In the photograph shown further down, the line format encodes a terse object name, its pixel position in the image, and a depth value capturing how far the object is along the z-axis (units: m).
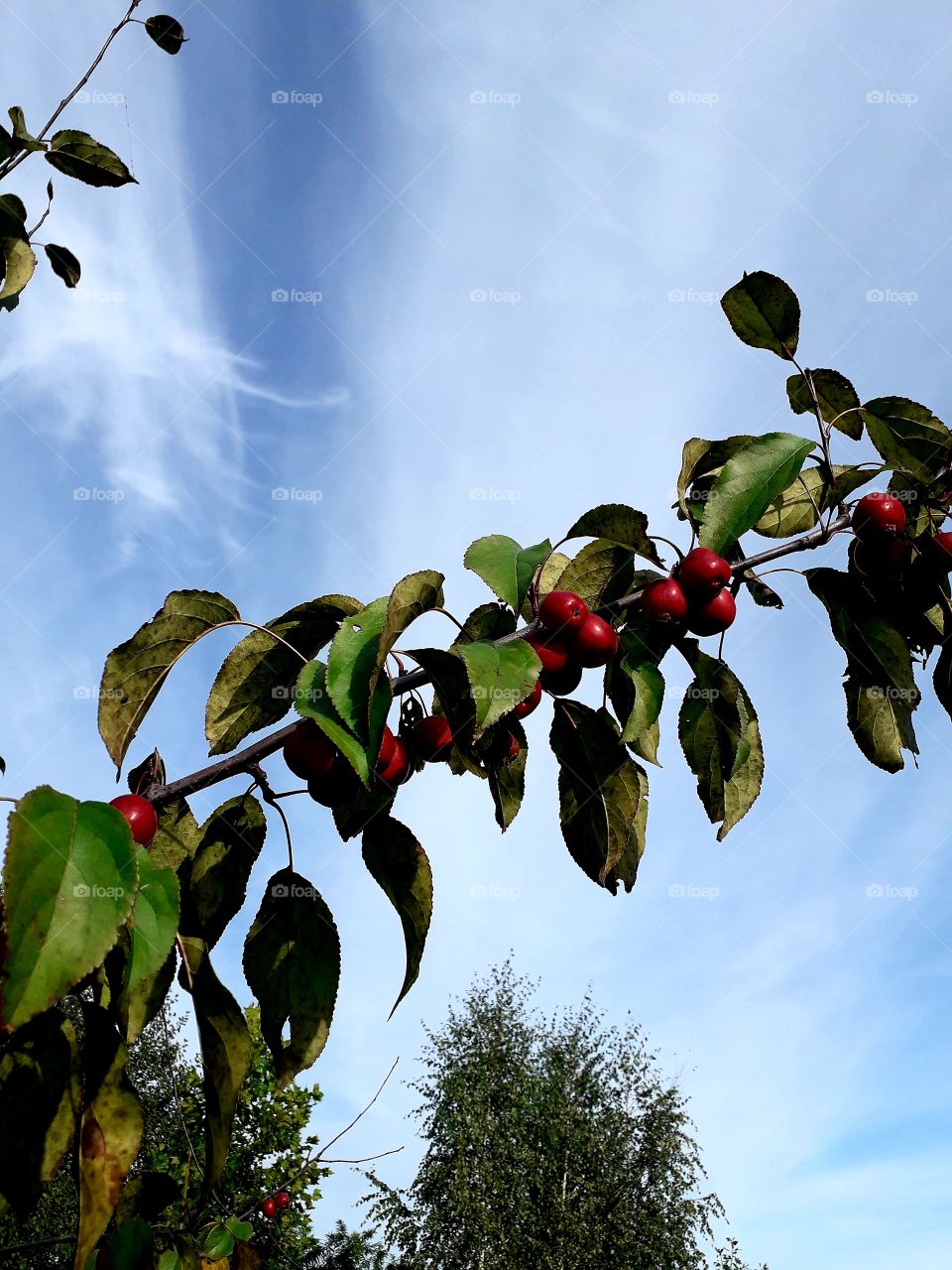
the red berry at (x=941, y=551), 0.41
